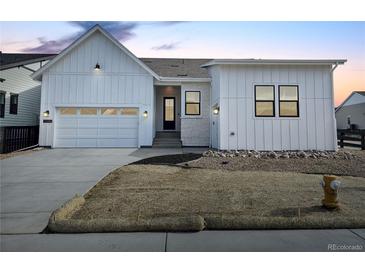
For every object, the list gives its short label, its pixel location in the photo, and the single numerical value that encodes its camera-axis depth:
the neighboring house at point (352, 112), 27.52
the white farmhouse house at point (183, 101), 10.28
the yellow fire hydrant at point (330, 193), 3.55
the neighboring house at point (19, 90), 12.77
